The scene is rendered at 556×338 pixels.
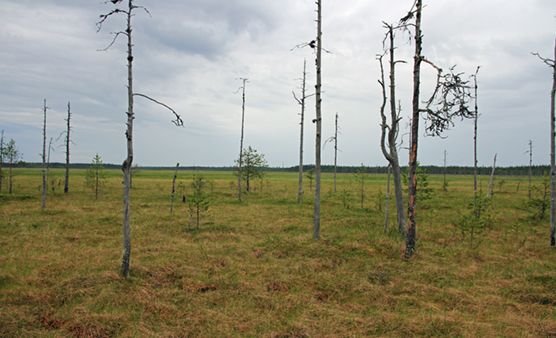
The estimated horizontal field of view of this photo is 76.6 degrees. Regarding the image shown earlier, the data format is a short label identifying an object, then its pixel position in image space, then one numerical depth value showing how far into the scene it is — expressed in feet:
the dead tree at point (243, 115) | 108.90
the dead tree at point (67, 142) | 117.92
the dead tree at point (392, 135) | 48.75
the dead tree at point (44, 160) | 79.64
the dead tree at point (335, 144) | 127.12
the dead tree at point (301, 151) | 102.17
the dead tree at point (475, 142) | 87.92
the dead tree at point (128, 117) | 32.07
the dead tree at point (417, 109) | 38.88
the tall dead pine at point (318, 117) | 49.67
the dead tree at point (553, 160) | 47.11
